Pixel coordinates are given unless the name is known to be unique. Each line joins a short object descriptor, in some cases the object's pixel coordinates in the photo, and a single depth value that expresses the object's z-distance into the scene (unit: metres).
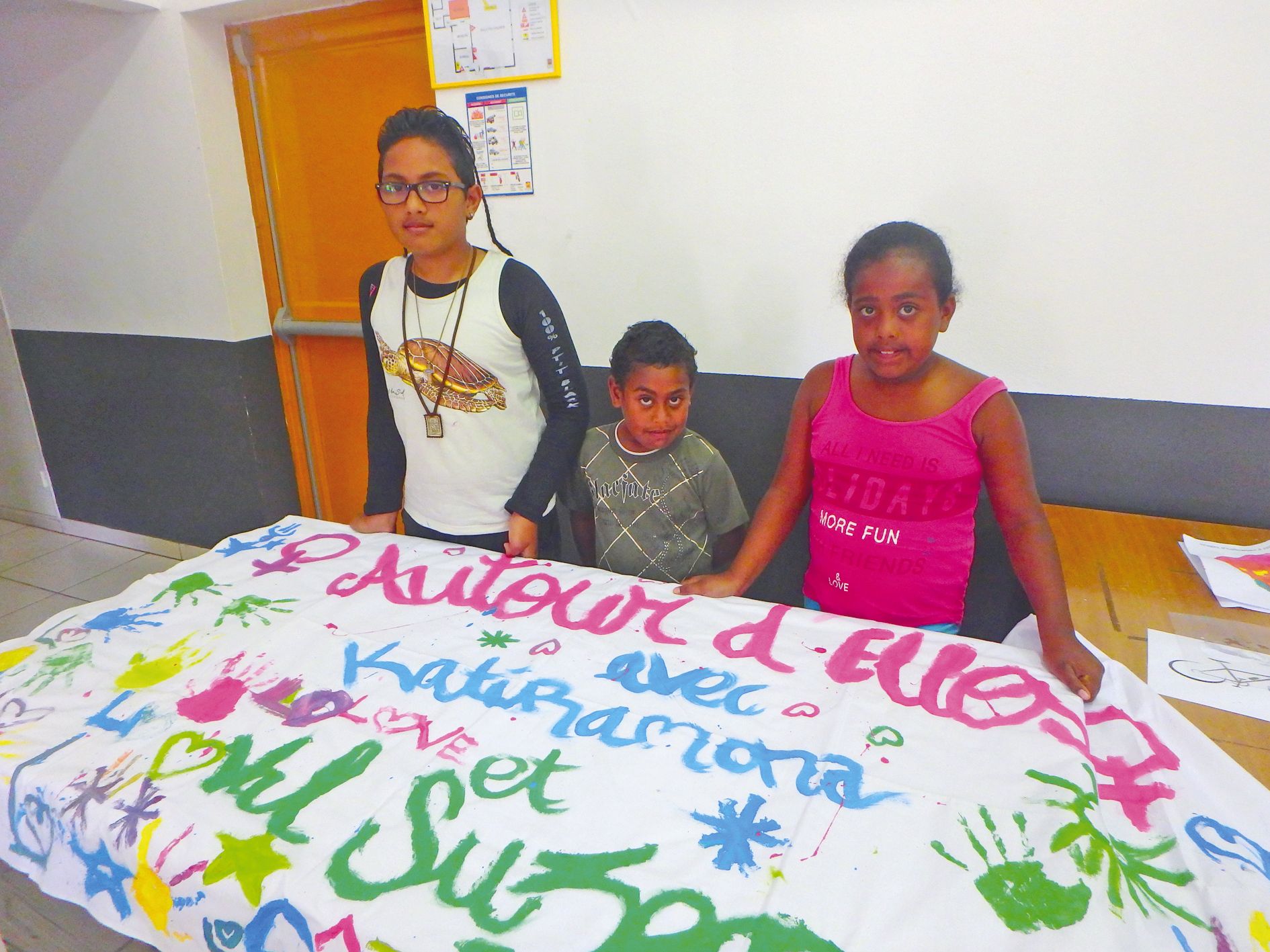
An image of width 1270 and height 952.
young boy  1.42
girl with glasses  1.31
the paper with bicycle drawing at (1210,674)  1.04
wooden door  2.38
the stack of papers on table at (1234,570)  1.30
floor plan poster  1.97
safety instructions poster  2.07
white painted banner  0.67
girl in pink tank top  1.13
